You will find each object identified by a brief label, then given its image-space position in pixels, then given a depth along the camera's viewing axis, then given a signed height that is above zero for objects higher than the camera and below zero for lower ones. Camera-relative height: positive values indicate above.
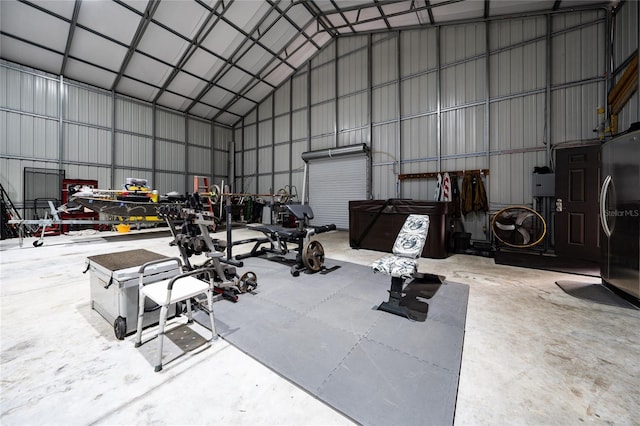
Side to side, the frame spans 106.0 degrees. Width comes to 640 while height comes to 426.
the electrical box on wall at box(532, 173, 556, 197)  5.58 +0.67
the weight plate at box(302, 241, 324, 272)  4.07 -0.75
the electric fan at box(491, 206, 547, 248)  5.77 -0.33
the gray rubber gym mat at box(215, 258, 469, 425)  1.49 -1.14
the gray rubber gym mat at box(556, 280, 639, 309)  2.94 -1.07
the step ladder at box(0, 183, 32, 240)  7.05 -0.11
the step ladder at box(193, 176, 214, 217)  12.70 +1.64
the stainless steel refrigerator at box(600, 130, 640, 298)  2.80 +0.01
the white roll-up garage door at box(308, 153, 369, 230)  9.18 +1.10
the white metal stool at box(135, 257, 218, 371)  1.74 -0.63
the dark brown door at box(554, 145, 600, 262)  4.80 +0.22
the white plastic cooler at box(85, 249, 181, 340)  2.14 -0.69
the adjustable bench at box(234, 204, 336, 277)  4.10 -0.48
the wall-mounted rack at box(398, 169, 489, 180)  6.76 +1.19
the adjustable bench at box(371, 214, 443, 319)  2.63 -0.56
